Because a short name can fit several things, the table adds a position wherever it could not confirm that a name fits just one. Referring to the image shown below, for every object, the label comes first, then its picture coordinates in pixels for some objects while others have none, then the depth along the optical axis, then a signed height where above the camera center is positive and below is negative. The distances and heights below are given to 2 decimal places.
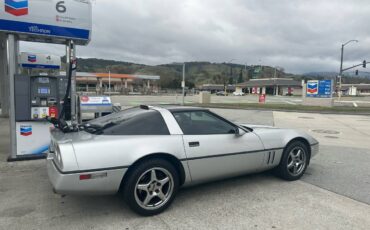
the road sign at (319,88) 23.31 +0.99
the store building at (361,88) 108.75 +4.93
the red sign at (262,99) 28.99 -0.03
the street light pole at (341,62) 33.41 +4.79
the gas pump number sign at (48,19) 5.18 +1.58
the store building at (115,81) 66.57 +4.71
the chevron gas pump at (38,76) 5.29 +0.43
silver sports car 2.89 -0.70
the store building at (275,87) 79.44 +3.76
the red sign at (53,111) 5.79 -0.33
